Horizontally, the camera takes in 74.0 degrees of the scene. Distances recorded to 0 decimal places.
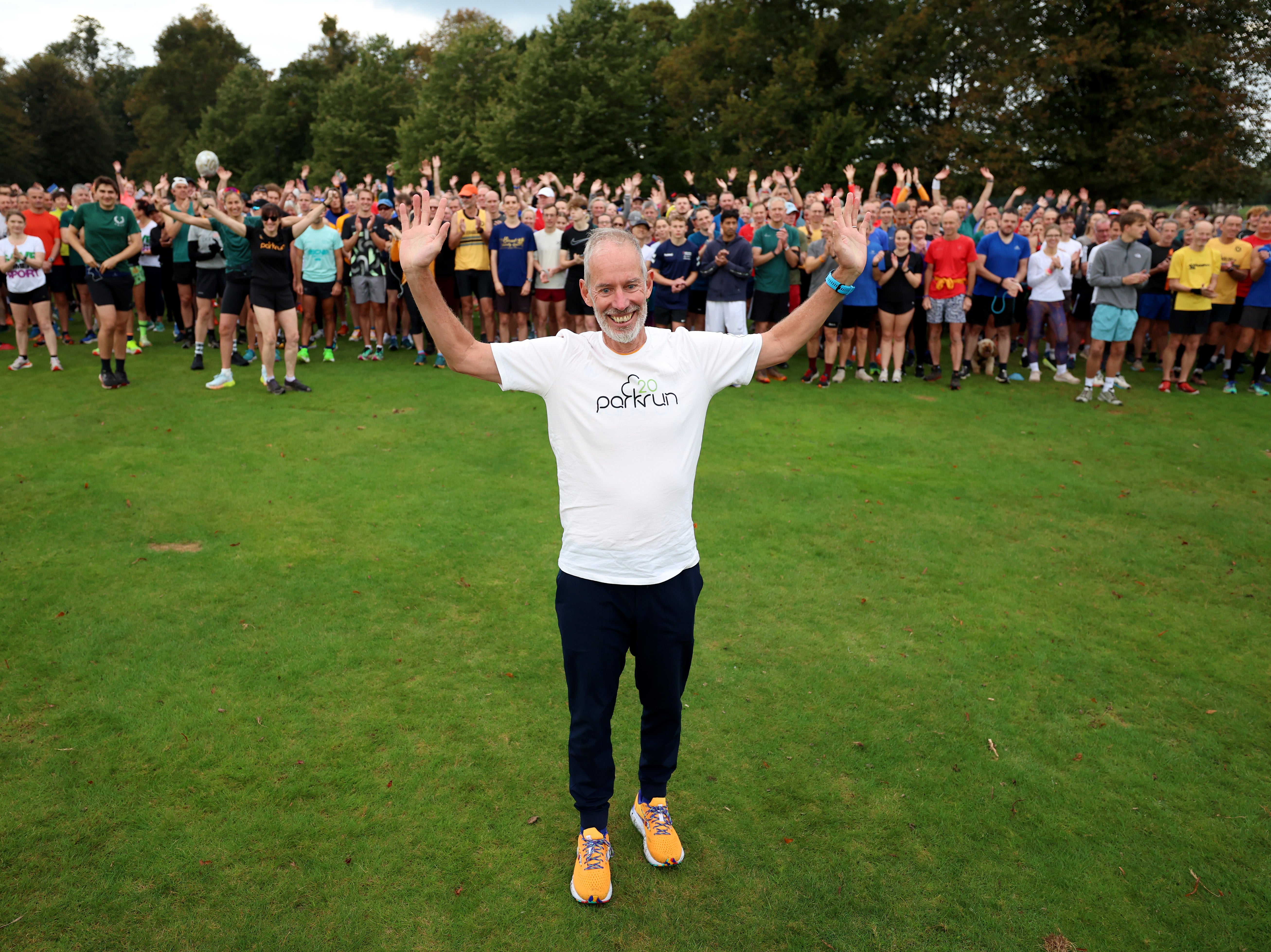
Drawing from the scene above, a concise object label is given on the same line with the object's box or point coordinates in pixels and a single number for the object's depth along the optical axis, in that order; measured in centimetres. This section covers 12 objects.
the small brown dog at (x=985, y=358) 1264
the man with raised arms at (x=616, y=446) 291
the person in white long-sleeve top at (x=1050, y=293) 1214
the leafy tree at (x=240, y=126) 5425
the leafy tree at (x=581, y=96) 3600
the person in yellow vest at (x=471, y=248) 1265
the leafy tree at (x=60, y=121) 5262
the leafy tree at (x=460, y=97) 4238
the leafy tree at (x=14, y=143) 4488
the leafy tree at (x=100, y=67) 7400
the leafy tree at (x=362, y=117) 4897
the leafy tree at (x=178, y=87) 6056
